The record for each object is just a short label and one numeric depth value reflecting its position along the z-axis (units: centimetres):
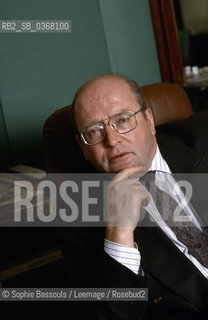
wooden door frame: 284
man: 111
